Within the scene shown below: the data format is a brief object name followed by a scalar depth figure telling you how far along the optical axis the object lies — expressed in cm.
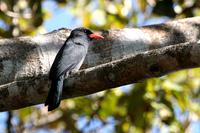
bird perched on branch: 577
